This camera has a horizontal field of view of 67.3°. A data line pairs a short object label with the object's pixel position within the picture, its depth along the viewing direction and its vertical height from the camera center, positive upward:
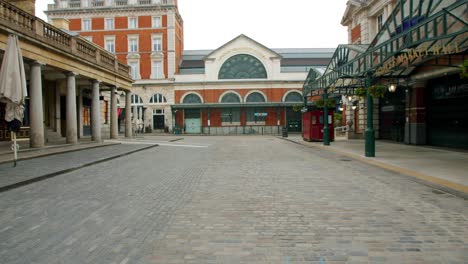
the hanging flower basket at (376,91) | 14.77 +1.23
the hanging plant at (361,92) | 16.06 +1.29
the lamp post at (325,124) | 22.17 -0.26
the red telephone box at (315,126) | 25.84 -0.39
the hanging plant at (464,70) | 8.69 +1.23
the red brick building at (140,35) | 51.66 +13.28
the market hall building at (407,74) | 10.95 +2.25
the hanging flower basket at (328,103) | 23.40 +1.23
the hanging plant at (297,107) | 30.61 +1.22
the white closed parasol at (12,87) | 10.45 +1.15
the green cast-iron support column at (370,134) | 14.12 -0.57
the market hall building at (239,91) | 50.16 +4.45
